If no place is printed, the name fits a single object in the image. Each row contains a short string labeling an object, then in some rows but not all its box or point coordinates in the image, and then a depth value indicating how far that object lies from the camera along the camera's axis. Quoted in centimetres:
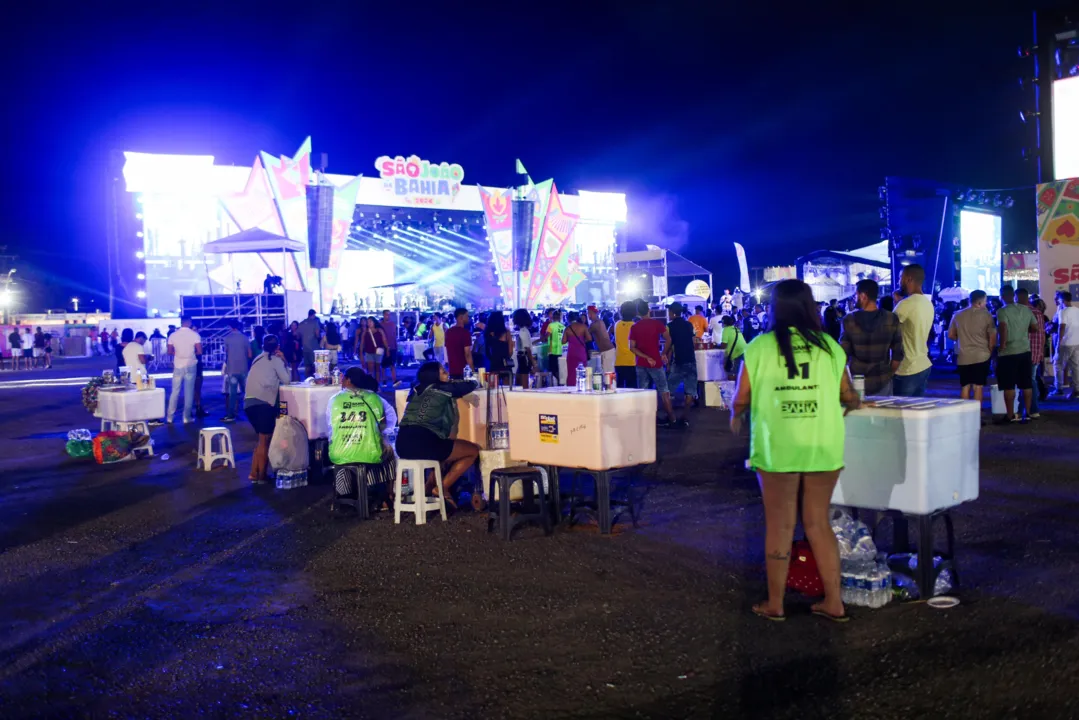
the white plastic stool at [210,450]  1016
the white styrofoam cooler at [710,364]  1520
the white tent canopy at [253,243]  2350
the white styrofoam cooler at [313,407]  962
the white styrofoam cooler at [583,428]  622
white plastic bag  884
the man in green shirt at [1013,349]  1096
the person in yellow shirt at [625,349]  1262
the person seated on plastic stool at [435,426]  723
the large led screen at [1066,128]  1753
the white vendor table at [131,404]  1121
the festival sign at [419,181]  3738
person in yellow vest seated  761
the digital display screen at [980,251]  2981
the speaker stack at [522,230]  4066
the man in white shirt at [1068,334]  1352
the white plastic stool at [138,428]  1130
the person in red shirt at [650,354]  1207
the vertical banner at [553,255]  4250
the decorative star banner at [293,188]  3328
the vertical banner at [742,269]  4875
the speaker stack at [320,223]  3316
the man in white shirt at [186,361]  1405
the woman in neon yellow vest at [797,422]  429
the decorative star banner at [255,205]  3306
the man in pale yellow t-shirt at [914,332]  795
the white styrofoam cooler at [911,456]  445
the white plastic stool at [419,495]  718
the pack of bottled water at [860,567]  464
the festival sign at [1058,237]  1748
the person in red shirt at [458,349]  1195
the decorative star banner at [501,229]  4047
